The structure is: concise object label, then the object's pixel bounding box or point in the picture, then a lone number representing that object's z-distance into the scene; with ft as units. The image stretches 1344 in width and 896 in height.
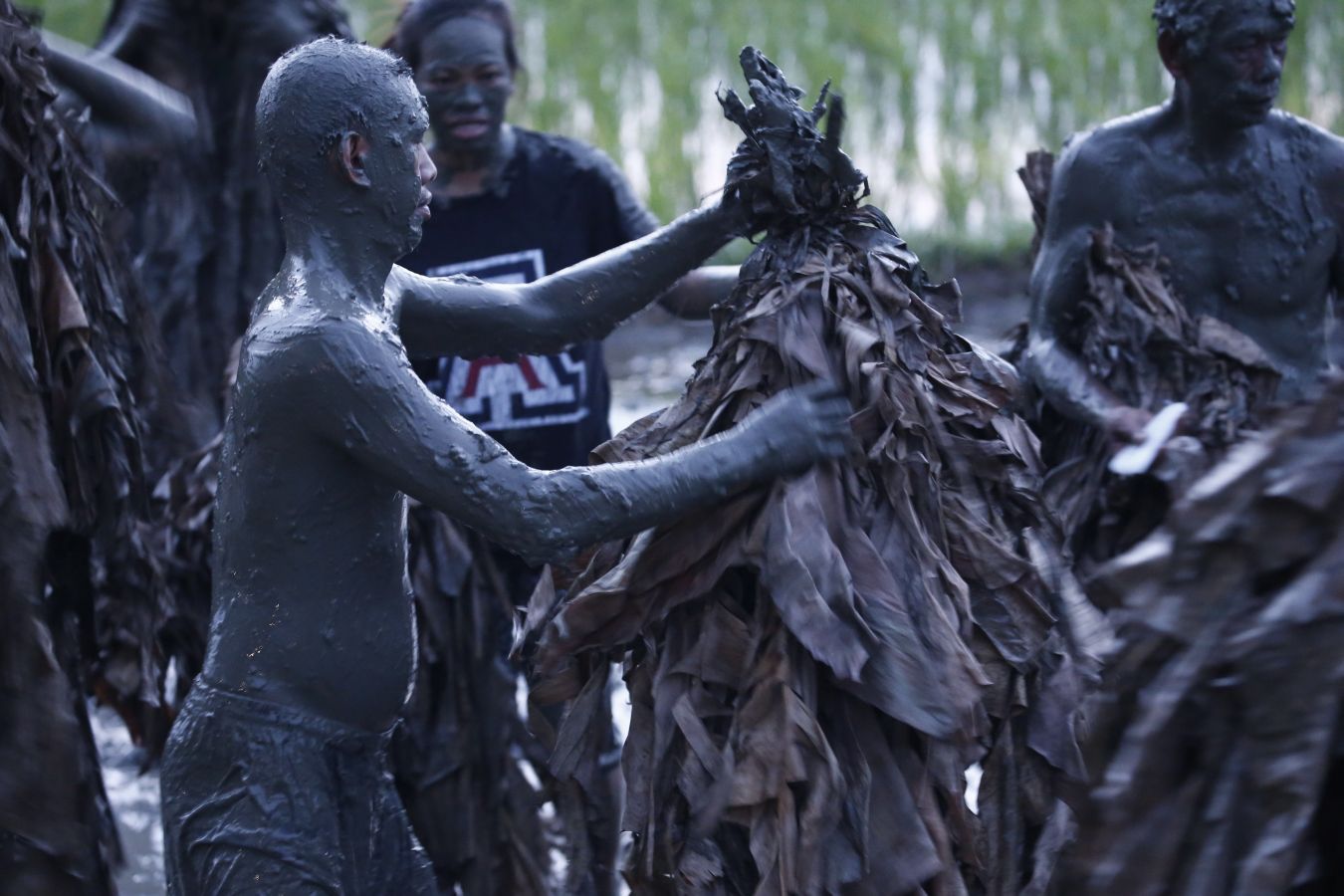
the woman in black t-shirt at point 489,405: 25.02
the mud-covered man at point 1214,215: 25.43
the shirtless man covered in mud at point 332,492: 15.90
